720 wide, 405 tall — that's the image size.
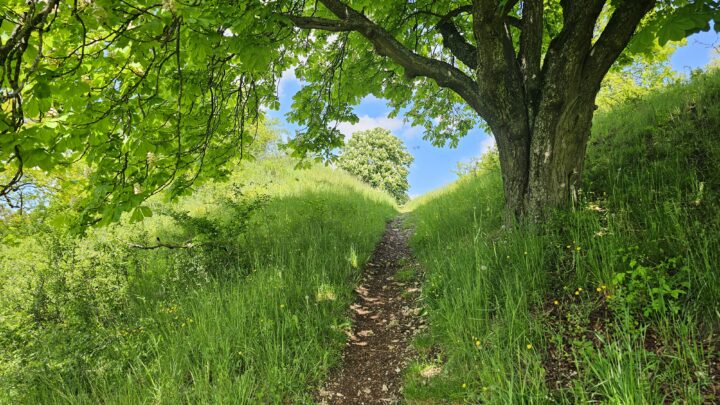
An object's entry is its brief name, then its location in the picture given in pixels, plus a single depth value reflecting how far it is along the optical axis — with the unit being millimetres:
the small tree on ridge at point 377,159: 43406
